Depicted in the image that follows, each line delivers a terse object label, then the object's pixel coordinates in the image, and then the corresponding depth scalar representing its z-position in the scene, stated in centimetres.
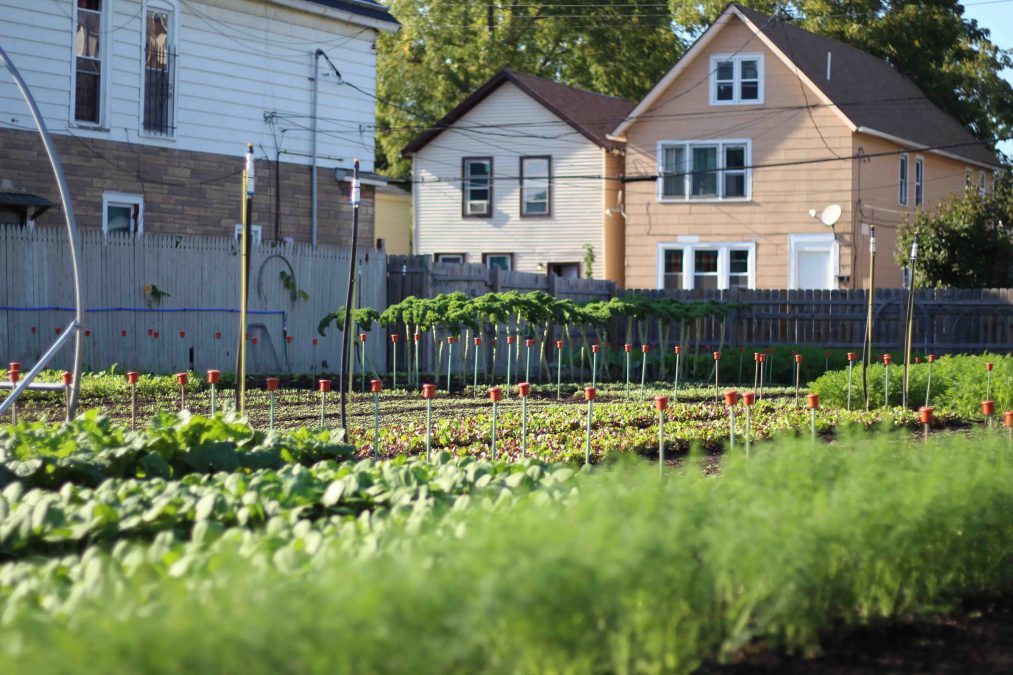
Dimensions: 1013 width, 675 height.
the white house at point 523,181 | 3731
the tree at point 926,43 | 4406
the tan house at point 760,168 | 3331
